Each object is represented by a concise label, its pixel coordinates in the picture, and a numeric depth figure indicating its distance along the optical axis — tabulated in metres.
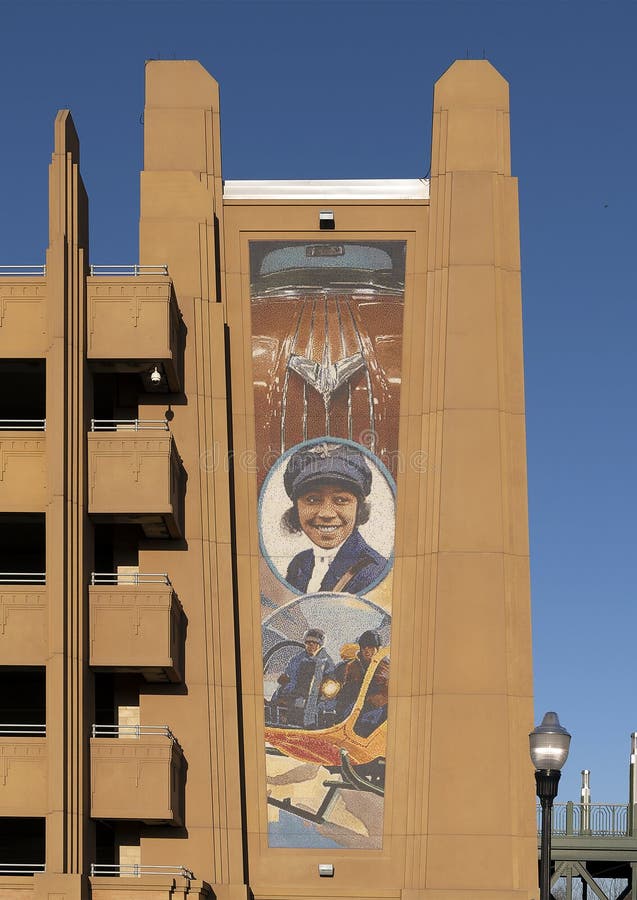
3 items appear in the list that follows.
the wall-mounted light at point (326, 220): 45.88
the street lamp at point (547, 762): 23.69
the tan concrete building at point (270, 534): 40.16
